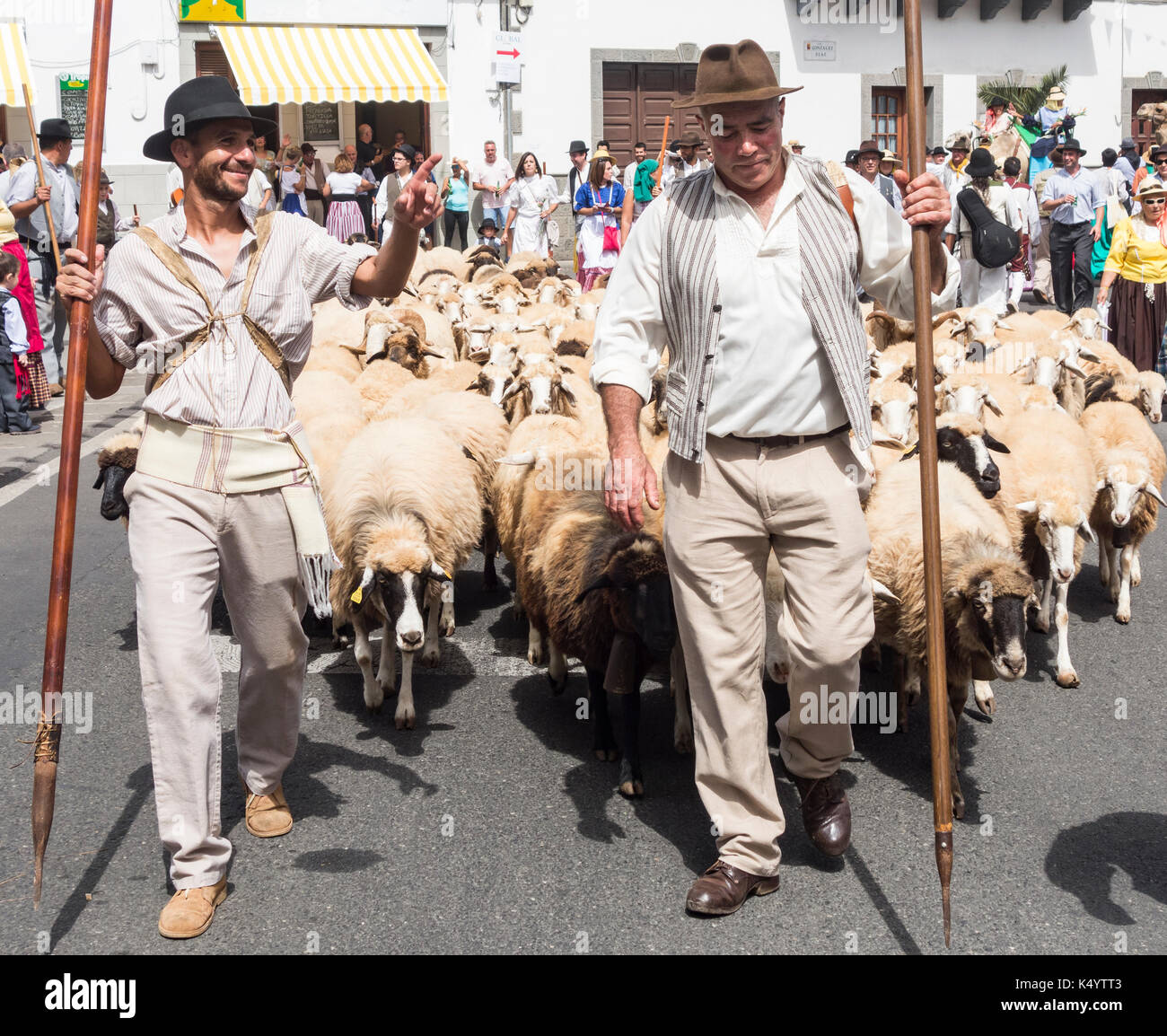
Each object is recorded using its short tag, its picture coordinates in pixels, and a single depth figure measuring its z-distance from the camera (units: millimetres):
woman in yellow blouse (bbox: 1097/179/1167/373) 11141
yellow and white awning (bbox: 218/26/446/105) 19469
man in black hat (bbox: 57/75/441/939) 3561
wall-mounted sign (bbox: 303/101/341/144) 24203
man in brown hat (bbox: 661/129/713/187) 13828
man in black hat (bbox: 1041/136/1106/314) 15125
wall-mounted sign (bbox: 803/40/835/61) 23688
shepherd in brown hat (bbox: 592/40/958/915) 3525
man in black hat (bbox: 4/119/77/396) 12234
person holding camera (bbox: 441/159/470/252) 19859
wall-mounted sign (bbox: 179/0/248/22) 20953
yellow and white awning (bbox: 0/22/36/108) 13758
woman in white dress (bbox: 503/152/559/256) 18859
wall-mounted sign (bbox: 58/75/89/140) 20438
